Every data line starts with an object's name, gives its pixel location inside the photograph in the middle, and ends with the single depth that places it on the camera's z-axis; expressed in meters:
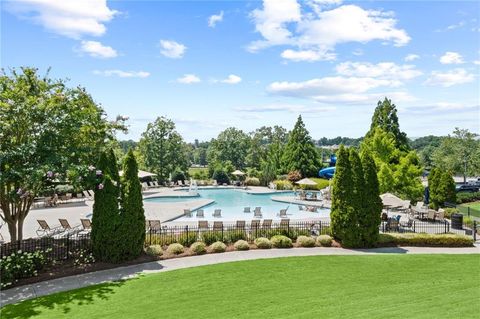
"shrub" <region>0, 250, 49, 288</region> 11.65
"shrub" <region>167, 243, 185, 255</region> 15.43
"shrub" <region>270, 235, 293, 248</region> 16.94
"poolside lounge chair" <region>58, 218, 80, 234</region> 19.58
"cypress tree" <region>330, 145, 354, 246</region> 17.42
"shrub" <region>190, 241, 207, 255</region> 15.79
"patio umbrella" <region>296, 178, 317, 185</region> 36.66
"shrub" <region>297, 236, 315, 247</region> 17.16
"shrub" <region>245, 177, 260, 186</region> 48.78
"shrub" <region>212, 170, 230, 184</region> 49.92
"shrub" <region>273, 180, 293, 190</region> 44.03
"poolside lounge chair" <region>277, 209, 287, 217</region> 25.59
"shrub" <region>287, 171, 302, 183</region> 46.88
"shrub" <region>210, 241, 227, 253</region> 16.11
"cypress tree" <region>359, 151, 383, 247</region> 17.36
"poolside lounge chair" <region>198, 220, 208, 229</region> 18.58
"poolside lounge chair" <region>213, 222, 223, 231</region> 17.92
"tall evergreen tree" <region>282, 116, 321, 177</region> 49.66
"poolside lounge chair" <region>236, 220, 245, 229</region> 18.61
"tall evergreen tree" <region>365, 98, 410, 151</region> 44.69
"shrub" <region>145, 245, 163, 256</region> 15.09
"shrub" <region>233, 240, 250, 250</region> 16.44
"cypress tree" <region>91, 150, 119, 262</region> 14.22
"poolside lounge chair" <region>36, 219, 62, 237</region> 19.23
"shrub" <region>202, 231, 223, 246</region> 16.89
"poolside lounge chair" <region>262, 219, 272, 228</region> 18.88
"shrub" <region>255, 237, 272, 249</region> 16.72
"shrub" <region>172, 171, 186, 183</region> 49.75
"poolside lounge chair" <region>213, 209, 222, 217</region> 25.86
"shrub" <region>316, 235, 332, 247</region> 17.36
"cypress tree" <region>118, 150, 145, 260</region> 14.45
